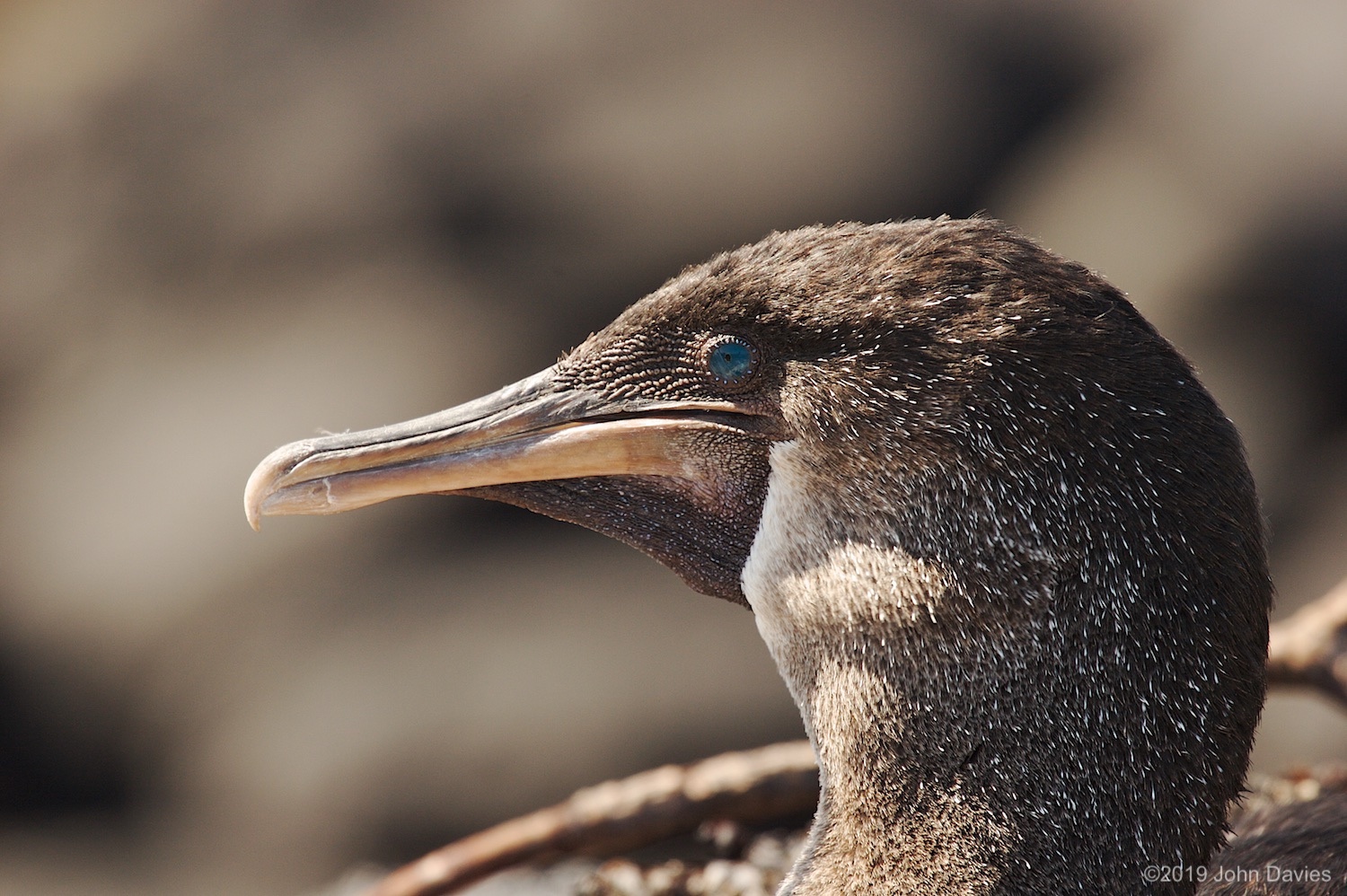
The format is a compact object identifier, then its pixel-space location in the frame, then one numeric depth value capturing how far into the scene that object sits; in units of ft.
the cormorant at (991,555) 10.95
